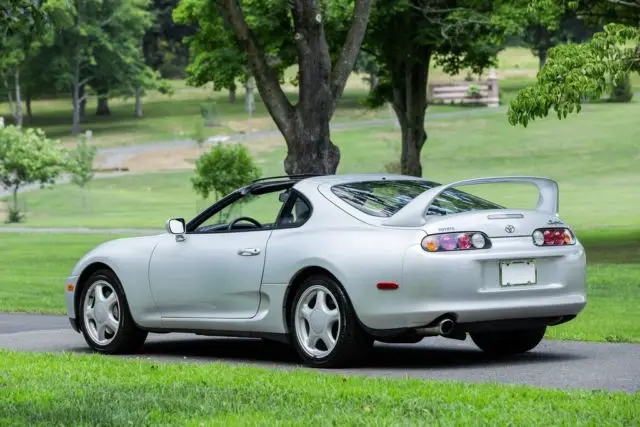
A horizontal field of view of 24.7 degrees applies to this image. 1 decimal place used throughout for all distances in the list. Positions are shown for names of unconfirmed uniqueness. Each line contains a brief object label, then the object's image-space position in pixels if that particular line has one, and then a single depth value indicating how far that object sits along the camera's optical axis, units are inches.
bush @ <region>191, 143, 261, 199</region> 2015.3
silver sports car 385.1
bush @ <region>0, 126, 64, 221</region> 2381.9
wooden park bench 3981.3
